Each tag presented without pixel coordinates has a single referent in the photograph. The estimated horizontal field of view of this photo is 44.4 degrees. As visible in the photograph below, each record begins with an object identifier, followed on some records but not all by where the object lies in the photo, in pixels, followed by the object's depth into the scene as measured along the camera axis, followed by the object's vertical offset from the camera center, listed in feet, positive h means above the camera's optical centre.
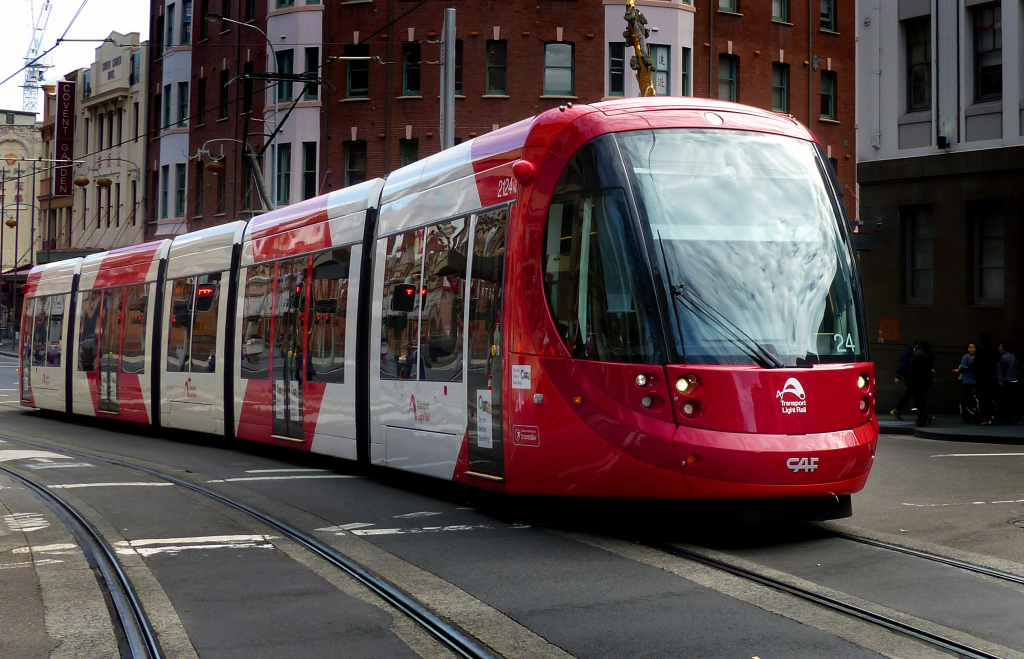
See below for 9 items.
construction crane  249.38 +75.20
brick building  122.42 +29.63
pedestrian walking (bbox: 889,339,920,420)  77.35 -0.43
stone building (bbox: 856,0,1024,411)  79.56 +12.77
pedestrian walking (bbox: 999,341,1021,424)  72.84 -0.95
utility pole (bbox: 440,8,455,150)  69.92 +16.40
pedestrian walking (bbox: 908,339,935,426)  73.20 -0.45
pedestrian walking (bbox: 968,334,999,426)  73.05 -0.51
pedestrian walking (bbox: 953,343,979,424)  73.97 -0.88
